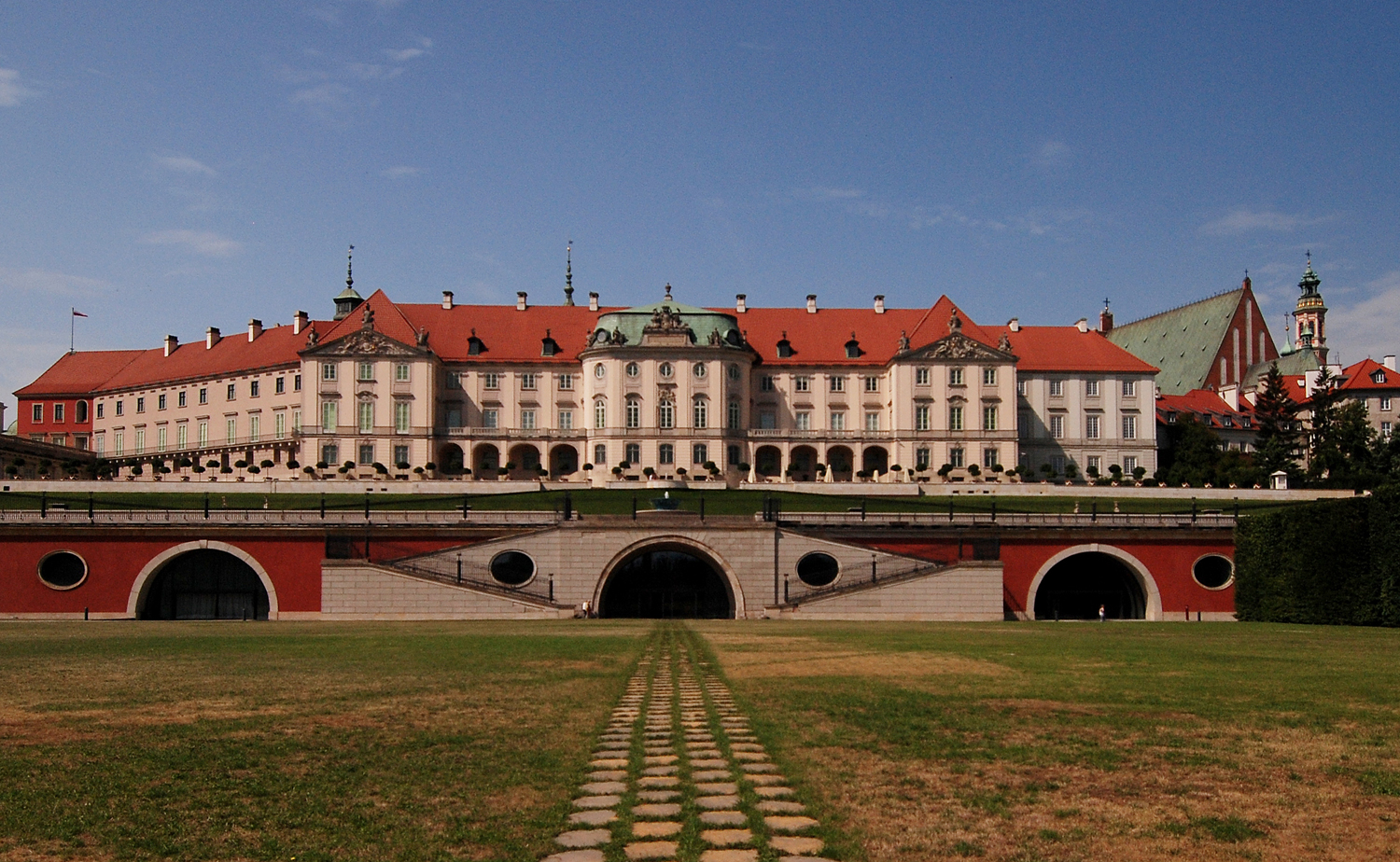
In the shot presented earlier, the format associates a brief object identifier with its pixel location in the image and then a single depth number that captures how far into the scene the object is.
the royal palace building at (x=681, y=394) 90.75
